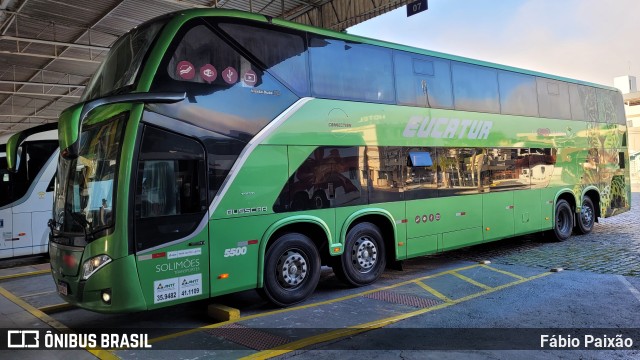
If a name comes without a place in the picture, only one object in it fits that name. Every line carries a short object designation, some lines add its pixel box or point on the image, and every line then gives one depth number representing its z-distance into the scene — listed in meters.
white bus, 10.87
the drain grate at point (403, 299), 6.34
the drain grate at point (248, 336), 5.00
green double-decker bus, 5.07
